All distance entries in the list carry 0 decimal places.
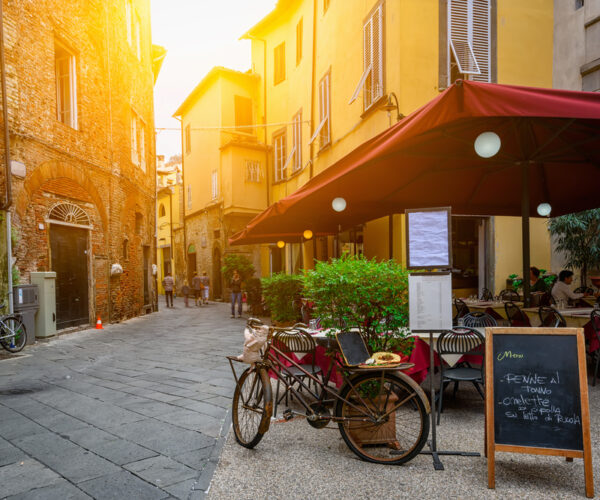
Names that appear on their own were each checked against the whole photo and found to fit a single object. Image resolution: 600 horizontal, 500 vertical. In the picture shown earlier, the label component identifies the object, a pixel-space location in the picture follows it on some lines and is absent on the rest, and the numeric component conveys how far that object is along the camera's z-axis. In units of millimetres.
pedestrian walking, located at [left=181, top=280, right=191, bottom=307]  20547
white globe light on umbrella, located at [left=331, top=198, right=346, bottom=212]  6344
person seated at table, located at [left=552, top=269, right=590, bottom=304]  7176
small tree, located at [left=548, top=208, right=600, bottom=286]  9547
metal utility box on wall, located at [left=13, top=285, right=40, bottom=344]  8938
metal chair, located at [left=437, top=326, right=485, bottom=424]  4113
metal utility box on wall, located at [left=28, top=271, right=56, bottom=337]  9555
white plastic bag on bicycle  3617
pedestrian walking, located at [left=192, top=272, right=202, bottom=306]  20766
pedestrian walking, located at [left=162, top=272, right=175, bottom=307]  21188
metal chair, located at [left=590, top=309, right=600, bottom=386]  4977
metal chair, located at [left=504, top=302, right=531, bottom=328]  5672
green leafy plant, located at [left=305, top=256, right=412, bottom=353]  3648
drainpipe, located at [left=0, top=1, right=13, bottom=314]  8727
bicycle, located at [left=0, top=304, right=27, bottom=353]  8203
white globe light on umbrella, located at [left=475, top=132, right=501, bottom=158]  4418
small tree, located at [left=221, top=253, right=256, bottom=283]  16797
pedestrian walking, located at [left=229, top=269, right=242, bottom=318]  14711
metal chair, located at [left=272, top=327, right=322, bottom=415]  4250
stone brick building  9422
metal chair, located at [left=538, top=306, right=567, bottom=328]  4820
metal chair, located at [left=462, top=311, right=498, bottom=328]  5141
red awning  3254
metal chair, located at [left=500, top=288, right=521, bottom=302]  8069
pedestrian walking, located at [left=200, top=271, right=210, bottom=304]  21656
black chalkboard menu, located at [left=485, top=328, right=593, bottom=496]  2906
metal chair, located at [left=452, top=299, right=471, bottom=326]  6914
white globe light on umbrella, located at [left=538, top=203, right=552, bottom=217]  6820
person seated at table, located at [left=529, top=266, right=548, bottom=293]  8805
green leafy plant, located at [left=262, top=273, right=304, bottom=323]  8961
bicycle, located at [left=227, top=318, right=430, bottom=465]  3248
